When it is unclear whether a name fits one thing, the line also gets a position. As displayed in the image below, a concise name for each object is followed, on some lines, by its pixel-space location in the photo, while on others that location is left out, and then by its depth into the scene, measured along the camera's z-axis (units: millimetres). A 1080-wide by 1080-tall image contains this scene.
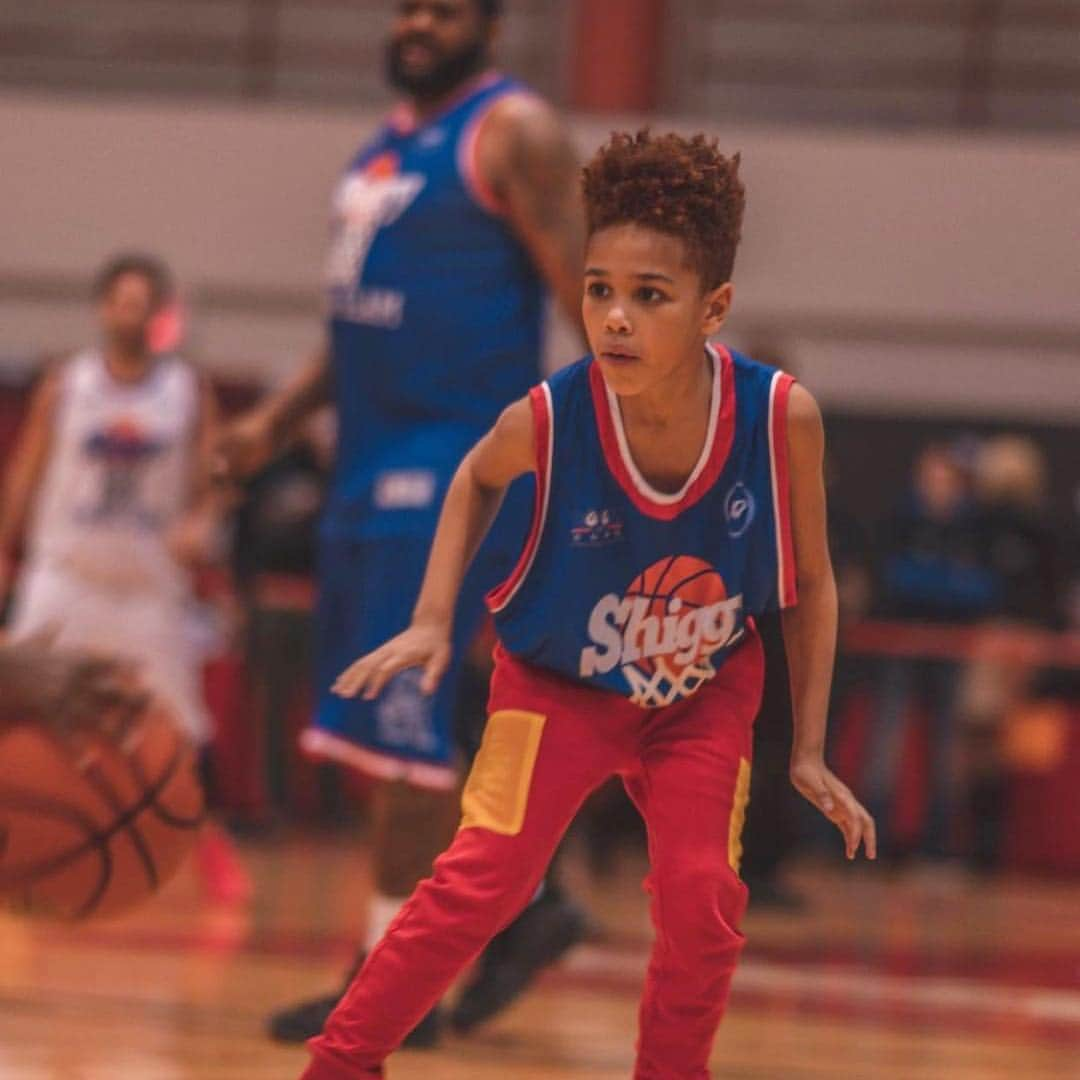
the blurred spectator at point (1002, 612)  19031
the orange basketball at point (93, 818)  7020
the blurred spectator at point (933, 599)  19078
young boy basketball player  6105
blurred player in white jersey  13523
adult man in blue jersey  8703
